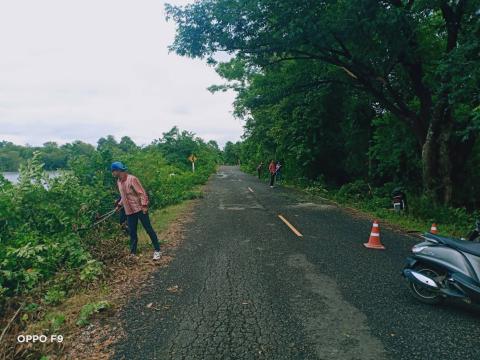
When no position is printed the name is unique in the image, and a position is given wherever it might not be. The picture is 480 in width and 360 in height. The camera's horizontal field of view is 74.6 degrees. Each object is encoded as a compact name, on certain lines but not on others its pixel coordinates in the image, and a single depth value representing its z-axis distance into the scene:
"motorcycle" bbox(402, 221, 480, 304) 4.00
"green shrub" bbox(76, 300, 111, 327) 4.09
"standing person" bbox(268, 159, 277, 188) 23.69
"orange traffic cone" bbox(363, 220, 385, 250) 7.35
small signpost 31.12
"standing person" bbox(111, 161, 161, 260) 6.54
